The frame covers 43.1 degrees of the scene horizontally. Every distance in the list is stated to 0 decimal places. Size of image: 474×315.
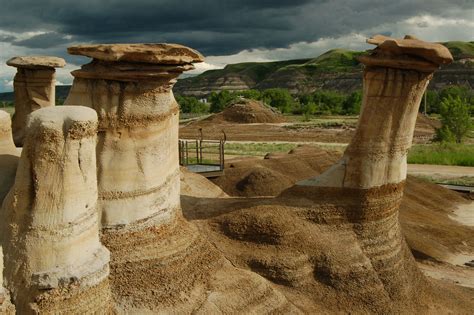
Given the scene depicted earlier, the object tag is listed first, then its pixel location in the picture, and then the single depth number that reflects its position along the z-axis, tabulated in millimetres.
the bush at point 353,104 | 91125
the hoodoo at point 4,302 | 6449
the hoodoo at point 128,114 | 9477
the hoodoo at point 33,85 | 17000
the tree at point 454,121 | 52906
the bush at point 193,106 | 103750
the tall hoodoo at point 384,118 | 13430
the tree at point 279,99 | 101050
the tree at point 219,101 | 102188
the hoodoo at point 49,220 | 7023
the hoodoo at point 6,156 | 8555
